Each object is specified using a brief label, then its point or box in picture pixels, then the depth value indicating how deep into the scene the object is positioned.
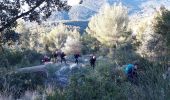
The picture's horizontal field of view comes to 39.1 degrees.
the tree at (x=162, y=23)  24.39
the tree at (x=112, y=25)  39.77
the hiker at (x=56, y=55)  27.84
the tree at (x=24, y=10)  6.70
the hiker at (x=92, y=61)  19.79
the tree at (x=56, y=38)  55.46
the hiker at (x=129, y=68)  9.92
